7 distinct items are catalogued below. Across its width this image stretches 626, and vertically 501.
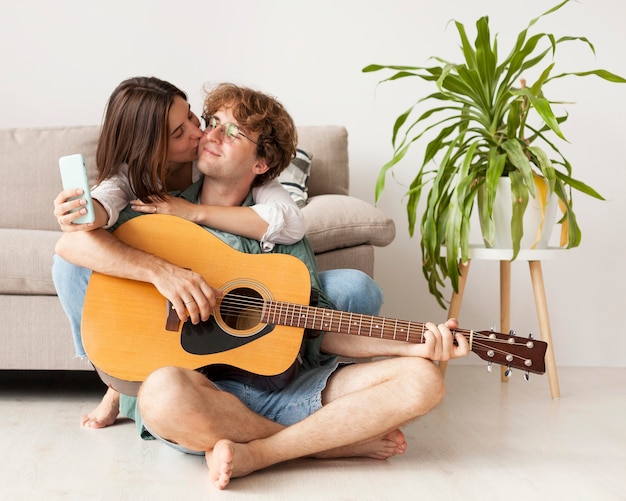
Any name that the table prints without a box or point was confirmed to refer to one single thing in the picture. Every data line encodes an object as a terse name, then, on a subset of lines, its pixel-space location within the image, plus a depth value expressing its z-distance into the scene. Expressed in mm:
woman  1642
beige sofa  2096
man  1463
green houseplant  2279
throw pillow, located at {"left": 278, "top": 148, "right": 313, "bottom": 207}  2484
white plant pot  2359
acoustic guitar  1522
